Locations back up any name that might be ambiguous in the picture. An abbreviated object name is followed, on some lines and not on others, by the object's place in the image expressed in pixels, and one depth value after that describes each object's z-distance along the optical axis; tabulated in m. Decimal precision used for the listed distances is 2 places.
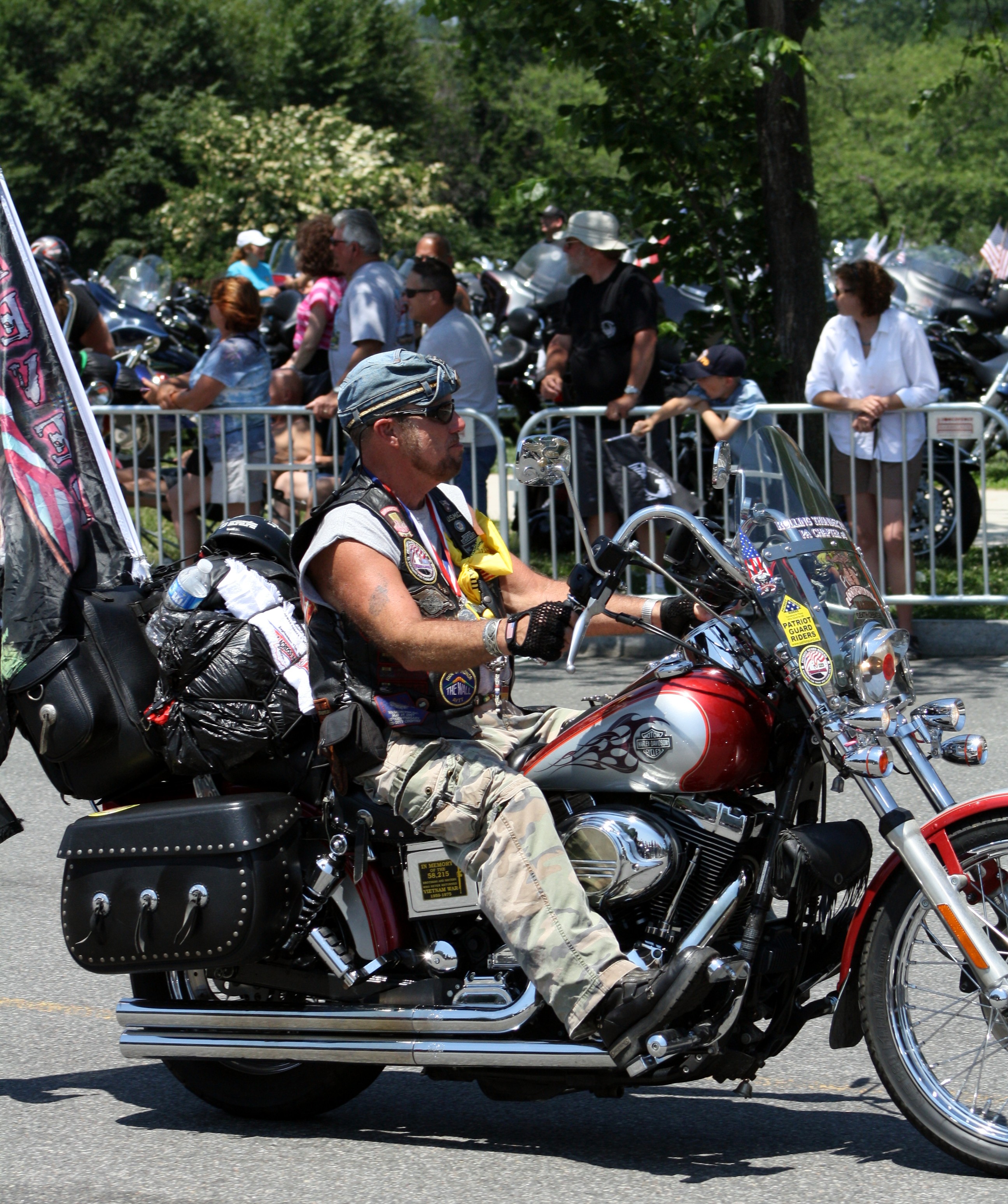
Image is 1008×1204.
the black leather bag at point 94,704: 7.13
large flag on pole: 7.56
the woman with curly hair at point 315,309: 19.64
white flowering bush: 73.25
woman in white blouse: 16.36
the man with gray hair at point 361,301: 17.56
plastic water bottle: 7.37
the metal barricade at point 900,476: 16.33
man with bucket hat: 16.98
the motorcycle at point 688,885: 6.27
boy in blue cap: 16.62
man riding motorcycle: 6.43
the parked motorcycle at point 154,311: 30.05
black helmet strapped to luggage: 7.63
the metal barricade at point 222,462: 18.41
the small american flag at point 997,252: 27.67
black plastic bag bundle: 7.08
